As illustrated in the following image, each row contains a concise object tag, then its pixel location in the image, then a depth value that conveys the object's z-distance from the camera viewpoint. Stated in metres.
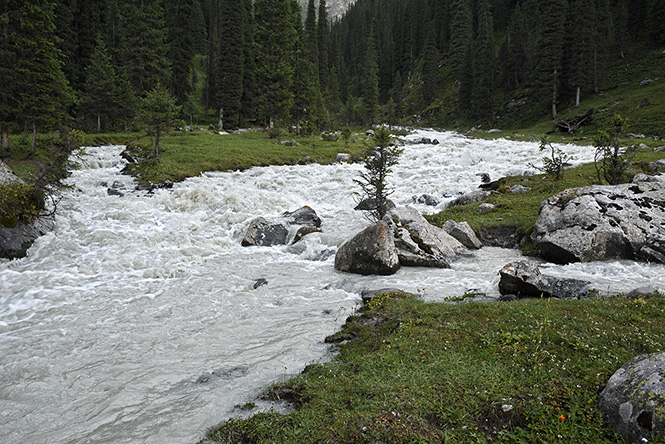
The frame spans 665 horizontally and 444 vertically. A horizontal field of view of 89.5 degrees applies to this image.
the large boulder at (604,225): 12.06
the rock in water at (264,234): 16.75
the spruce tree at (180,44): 55.59
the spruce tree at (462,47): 76.81
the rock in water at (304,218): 18.98
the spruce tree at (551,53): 53.25
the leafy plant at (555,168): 21.41
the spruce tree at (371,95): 77.81
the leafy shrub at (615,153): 16.73
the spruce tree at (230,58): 50.66
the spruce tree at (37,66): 21.94
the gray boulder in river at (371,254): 12.77
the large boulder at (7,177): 15.72
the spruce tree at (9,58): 21.39
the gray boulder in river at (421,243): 13.44
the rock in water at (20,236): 12.99
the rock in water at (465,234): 15.38
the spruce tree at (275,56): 43.72
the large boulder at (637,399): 3.74
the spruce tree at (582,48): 51.09
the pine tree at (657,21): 56.05
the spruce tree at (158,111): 26.38
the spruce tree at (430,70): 93.69
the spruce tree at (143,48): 45.56
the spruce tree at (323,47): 75.12
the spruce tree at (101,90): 40.28
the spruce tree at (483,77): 68.94
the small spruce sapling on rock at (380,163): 15.35
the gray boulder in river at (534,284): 9.55
